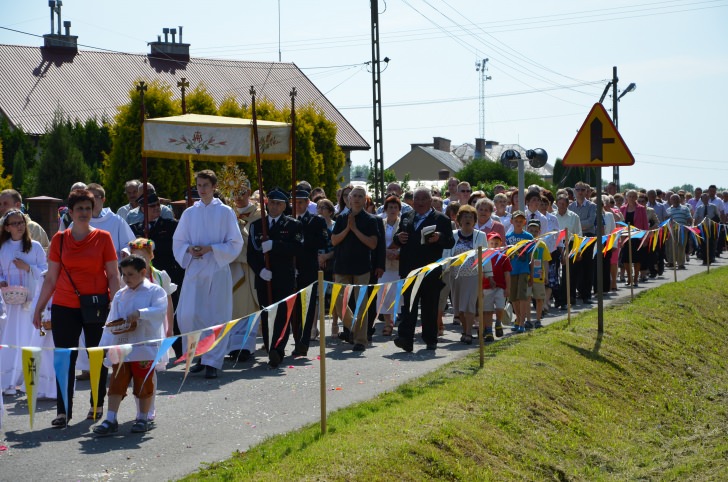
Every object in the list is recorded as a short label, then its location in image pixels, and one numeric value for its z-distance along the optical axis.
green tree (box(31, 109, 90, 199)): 37.53
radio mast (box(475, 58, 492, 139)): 85.56
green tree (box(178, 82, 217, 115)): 31.97
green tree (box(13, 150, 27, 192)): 39.94
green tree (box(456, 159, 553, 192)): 76.91
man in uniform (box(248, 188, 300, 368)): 12.38
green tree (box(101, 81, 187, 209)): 27.67
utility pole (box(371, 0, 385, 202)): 31.23
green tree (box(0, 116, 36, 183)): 41.75
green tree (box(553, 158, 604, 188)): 69.22
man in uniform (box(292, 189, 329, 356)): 12.95
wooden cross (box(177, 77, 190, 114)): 14.19
